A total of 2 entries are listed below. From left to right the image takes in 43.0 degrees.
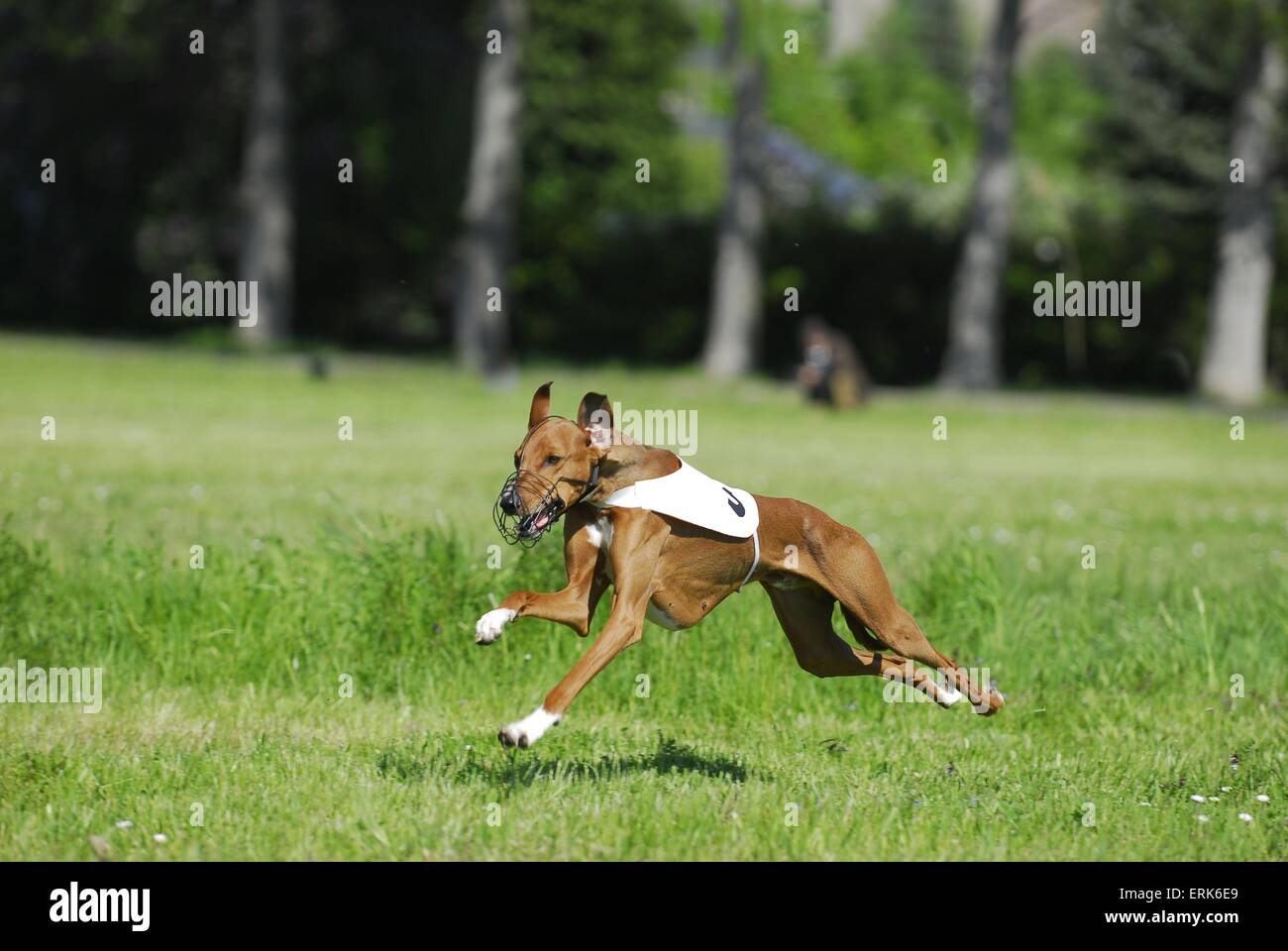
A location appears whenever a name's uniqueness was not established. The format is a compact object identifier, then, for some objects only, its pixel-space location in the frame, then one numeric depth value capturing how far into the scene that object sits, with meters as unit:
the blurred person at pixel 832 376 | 26.73
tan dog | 5.13
